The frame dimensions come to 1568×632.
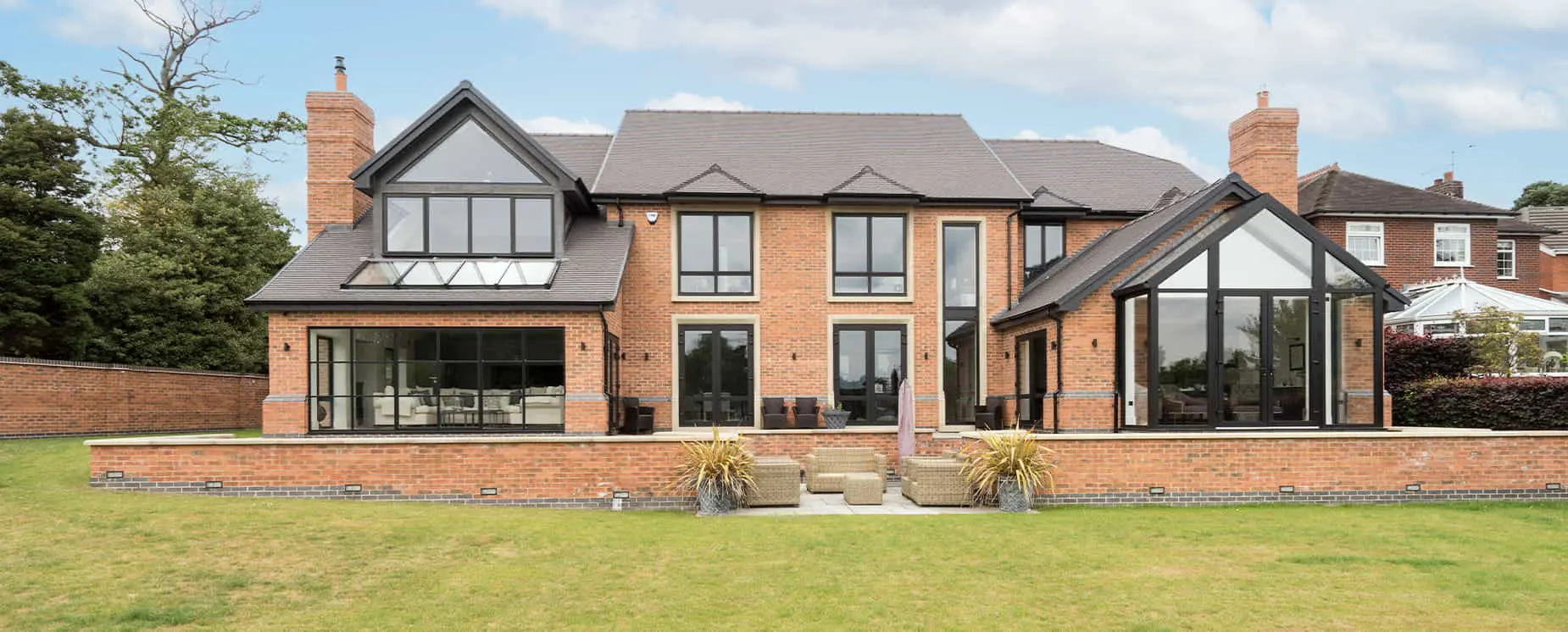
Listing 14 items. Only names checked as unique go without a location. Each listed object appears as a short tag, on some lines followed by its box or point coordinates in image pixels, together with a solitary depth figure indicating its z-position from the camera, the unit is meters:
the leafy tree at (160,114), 31.48
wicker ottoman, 13.34
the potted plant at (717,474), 12.38
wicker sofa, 15.16
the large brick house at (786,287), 16.91
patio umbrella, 15.03
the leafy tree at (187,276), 25.95
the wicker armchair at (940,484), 12.98
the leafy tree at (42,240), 23.06
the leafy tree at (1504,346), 20.58
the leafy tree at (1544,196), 62.28
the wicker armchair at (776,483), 12.98
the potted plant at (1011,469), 12.54
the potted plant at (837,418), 19.02
